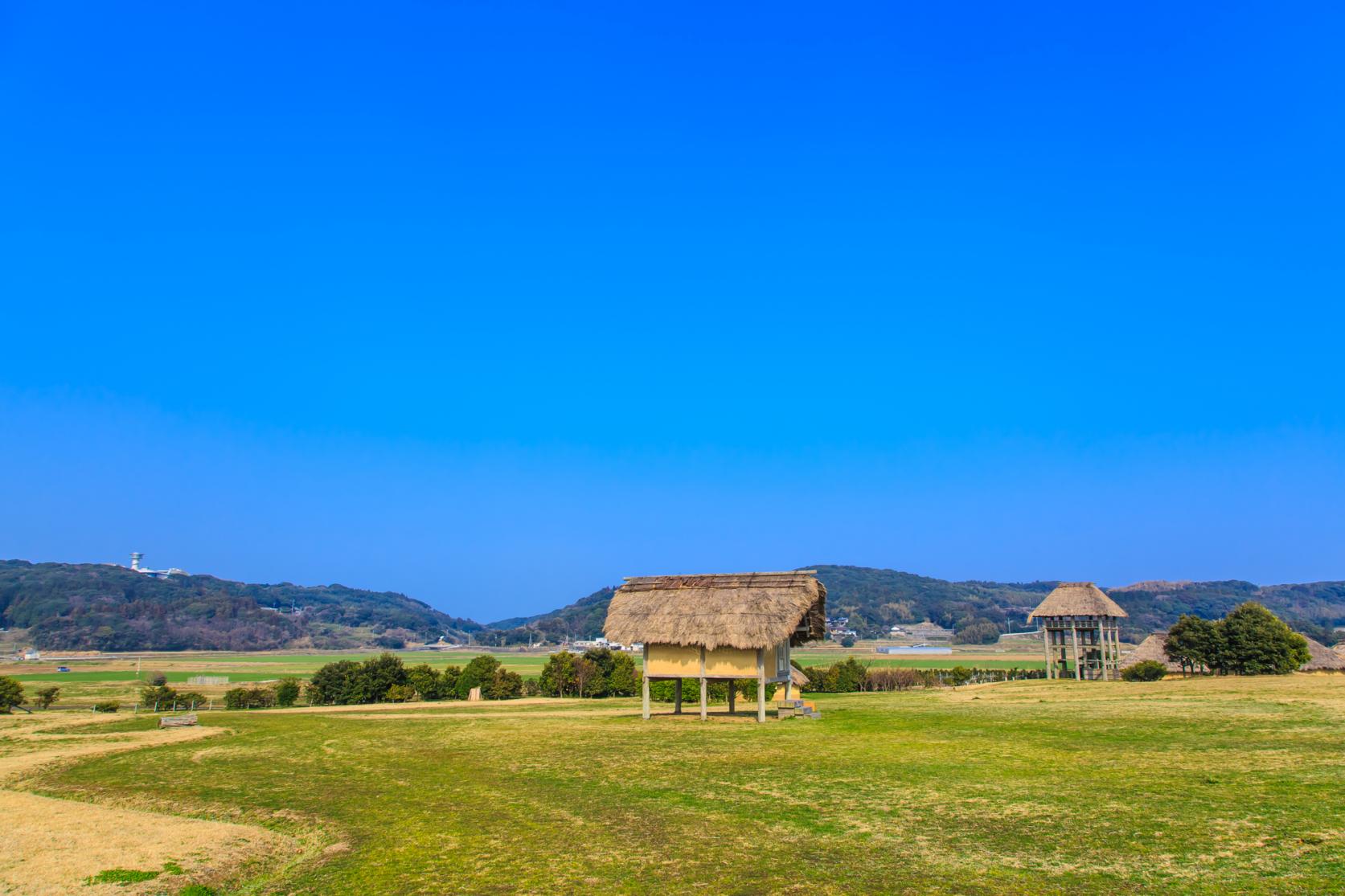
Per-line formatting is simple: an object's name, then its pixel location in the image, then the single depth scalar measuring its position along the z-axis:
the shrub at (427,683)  57.75
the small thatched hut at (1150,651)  57.19
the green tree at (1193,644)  48.50
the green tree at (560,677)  59.16
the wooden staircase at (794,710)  31.04
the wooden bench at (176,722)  31.52
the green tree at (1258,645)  46.06
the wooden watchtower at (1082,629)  53.91
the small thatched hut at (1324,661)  51.21
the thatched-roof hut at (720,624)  29.31
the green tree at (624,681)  59.44
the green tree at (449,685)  57.81
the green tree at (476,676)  57.06
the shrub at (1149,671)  49.69
